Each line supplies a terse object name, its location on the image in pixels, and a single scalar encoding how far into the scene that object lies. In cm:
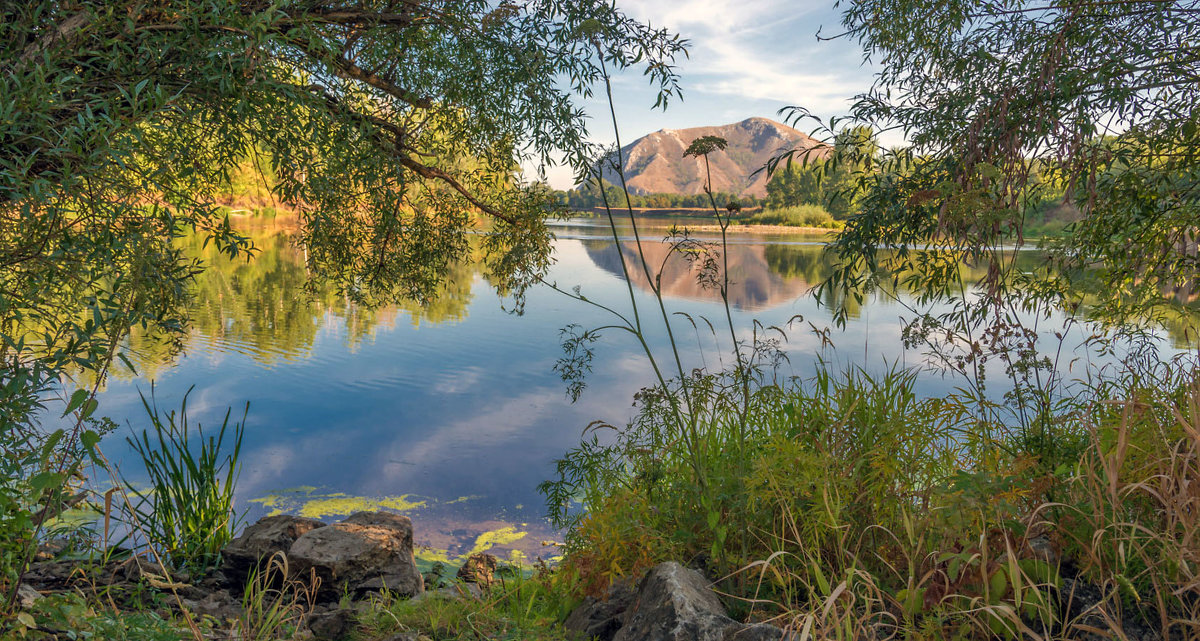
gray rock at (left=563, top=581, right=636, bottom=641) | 312
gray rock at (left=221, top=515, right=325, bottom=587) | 473
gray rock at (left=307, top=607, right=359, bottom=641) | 365
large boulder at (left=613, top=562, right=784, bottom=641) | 242
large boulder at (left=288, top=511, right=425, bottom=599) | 445
